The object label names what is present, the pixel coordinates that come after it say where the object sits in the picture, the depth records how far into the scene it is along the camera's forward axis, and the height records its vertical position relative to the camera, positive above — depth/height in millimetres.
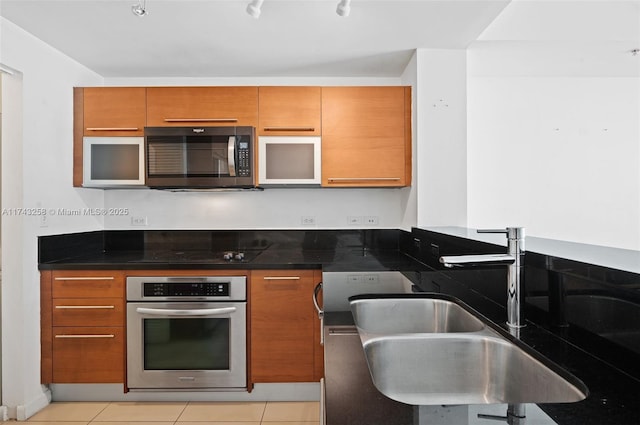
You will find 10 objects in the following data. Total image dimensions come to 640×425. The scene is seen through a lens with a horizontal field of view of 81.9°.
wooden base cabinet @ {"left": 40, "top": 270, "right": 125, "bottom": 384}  2299 -743
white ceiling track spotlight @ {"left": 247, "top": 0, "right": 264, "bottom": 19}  1714 +947
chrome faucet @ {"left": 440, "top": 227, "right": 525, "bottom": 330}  1033 -166
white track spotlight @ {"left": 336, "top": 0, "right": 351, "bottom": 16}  1731 +958
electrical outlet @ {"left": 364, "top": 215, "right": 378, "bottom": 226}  2961 -92
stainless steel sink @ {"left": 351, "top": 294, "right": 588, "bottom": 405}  951 -422
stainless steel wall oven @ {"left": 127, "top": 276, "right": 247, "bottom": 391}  2277 -800
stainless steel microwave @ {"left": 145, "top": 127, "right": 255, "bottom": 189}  2545 +375
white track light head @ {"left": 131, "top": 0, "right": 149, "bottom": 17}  1775 +967
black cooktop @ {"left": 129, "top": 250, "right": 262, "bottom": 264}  2361 -336
